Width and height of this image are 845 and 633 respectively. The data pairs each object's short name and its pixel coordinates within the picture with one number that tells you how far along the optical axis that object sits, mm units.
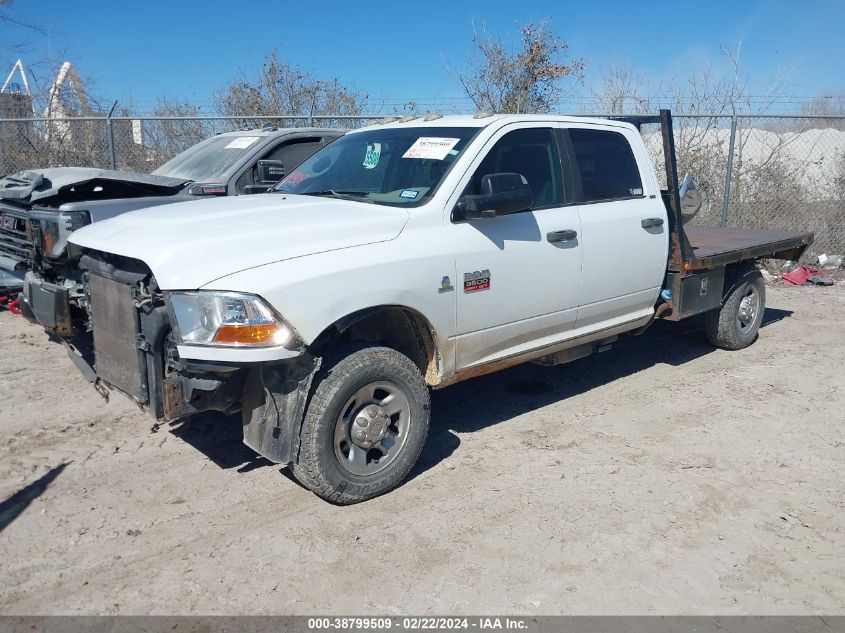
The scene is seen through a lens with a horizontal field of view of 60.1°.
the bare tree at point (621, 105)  13906
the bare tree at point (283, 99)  16016
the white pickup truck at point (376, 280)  3562
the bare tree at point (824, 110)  12898
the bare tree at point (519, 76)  15719
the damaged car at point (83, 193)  5453
